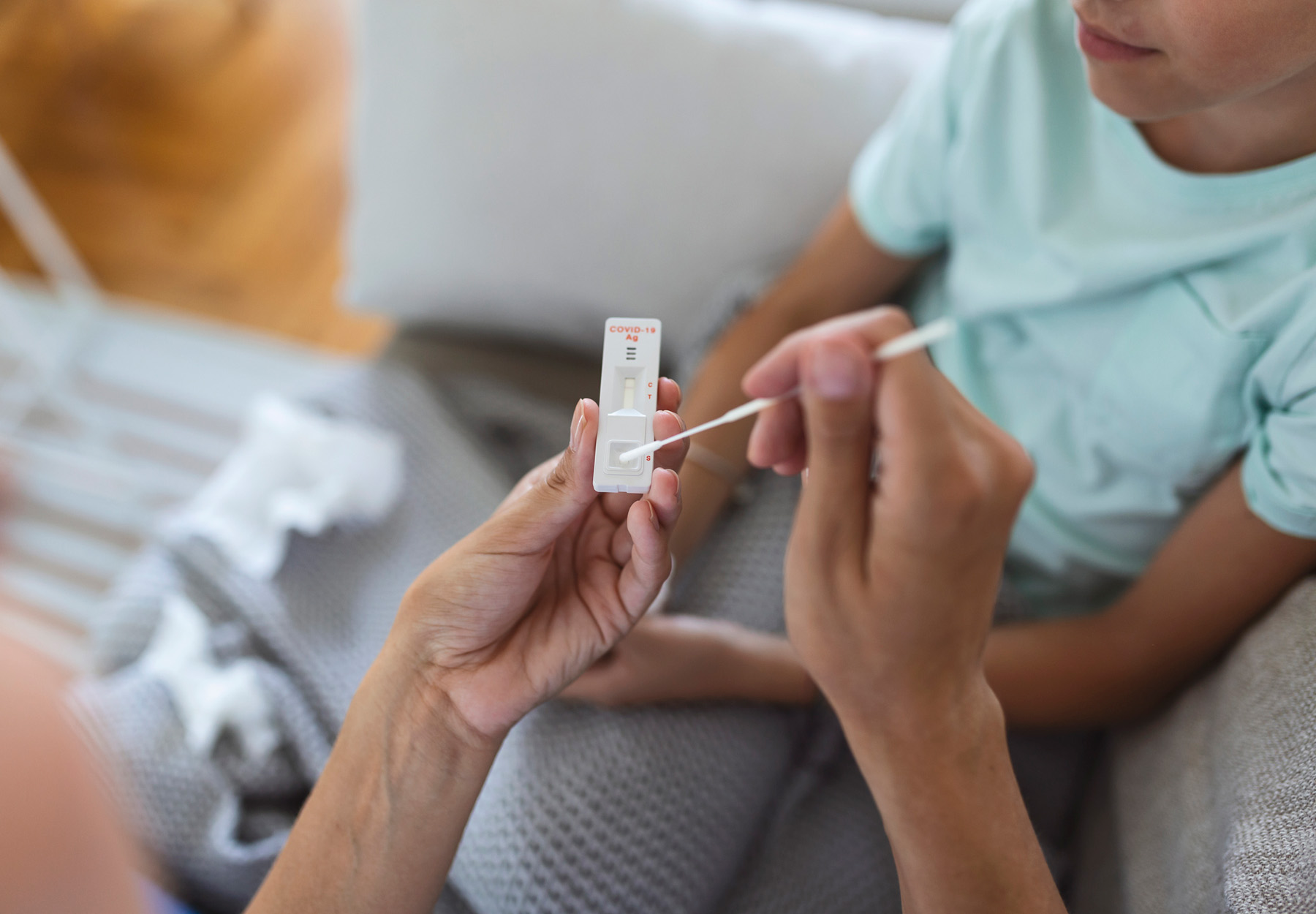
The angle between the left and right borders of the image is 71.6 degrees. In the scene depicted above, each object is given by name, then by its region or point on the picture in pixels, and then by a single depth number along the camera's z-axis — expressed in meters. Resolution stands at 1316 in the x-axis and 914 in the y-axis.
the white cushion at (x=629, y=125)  0.96
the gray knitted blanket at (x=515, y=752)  0.67
